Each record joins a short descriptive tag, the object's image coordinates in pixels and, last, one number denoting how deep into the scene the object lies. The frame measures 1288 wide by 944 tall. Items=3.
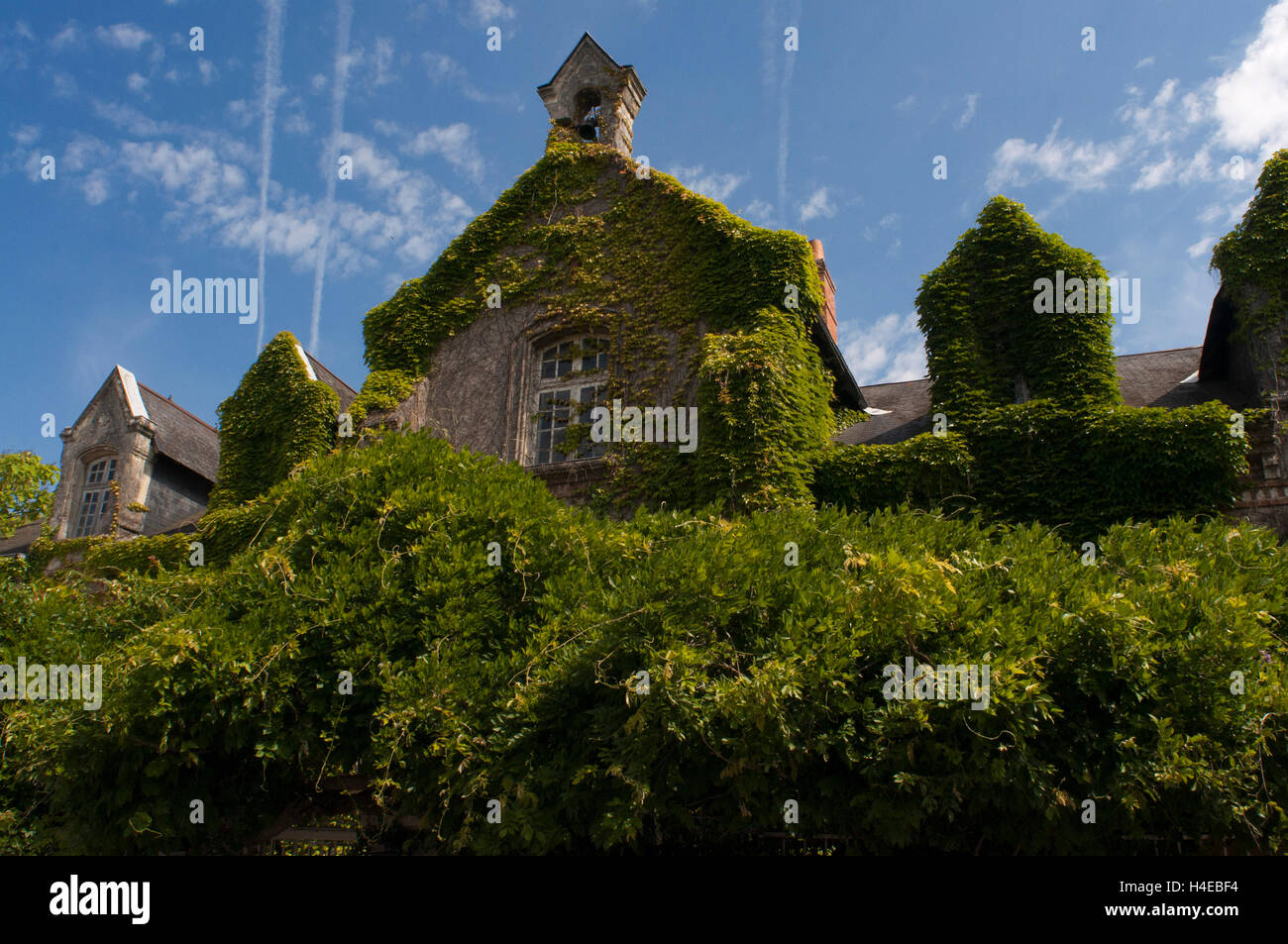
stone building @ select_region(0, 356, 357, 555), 20.22
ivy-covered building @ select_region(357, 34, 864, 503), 12.73
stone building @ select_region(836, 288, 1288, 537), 10.55
